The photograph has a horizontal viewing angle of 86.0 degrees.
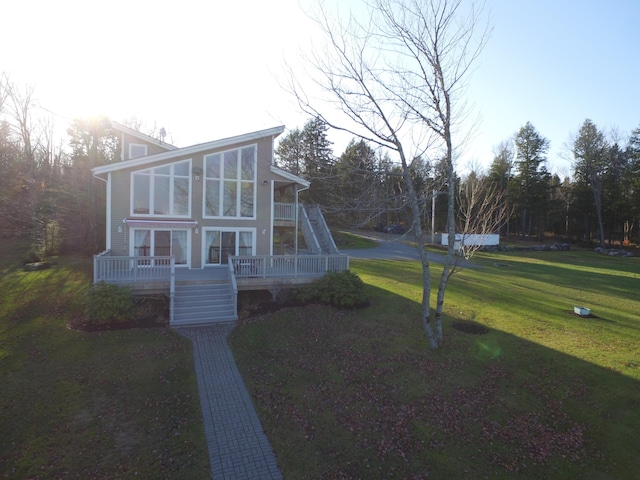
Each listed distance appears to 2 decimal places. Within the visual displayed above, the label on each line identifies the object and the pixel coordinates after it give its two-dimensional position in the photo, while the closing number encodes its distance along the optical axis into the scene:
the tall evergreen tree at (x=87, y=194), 24.46
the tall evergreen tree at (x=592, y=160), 44.38
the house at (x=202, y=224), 13.06
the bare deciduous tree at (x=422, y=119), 8.69
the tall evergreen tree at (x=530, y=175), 46.78
